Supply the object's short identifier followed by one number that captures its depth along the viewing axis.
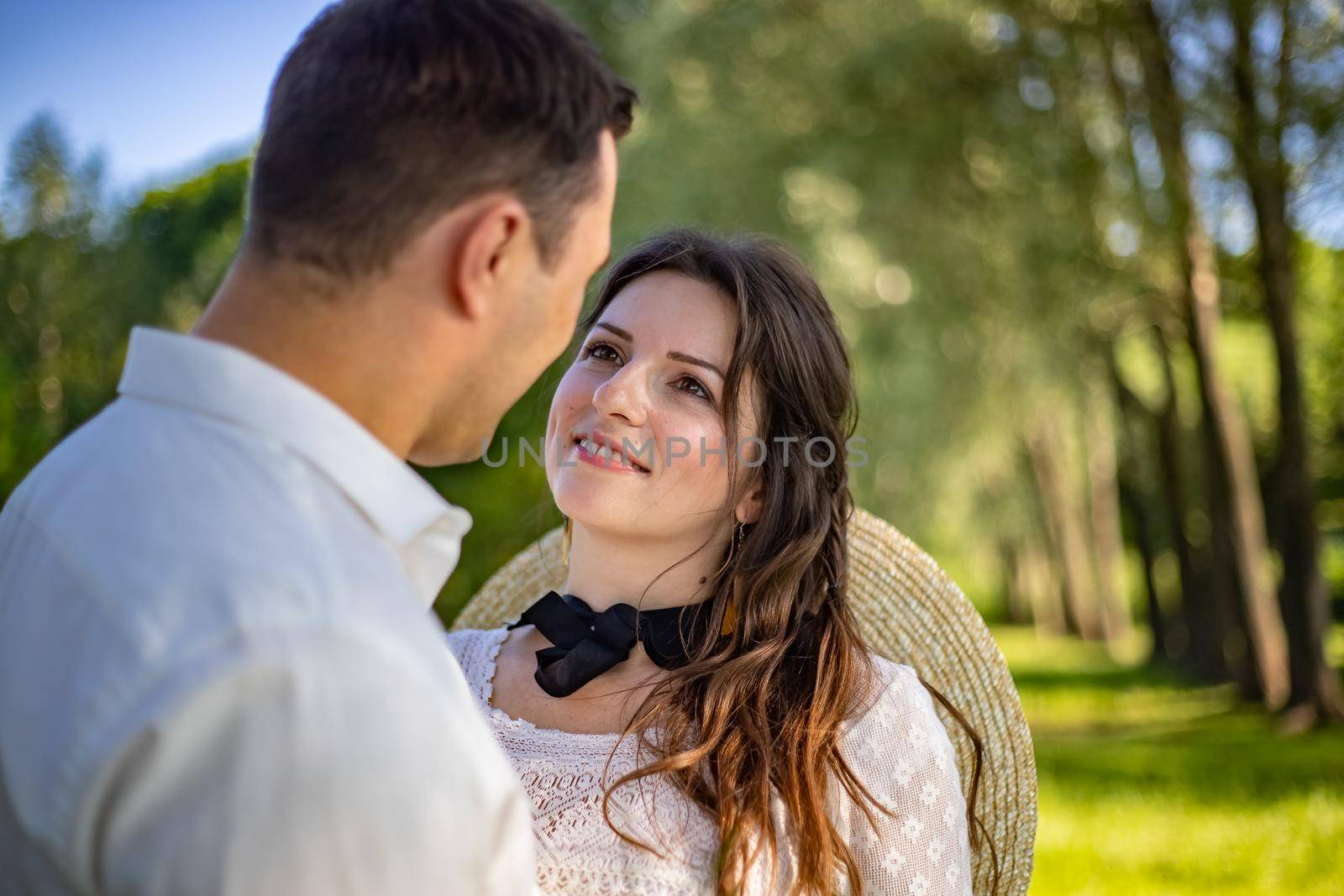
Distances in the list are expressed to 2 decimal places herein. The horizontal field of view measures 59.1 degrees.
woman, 2.03
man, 0.85
